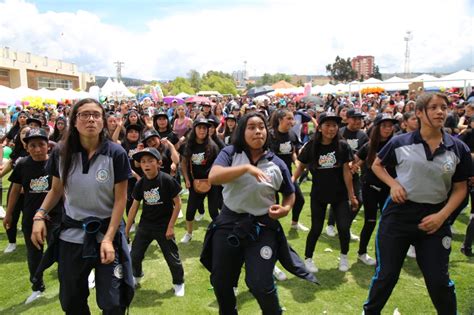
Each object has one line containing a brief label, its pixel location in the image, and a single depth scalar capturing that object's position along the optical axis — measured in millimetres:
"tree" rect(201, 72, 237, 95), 96312
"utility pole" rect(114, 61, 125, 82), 101981
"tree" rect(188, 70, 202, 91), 103250
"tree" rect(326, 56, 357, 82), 91438
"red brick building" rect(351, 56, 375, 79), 178750
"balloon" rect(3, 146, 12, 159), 8180
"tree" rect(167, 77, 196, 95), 89438
